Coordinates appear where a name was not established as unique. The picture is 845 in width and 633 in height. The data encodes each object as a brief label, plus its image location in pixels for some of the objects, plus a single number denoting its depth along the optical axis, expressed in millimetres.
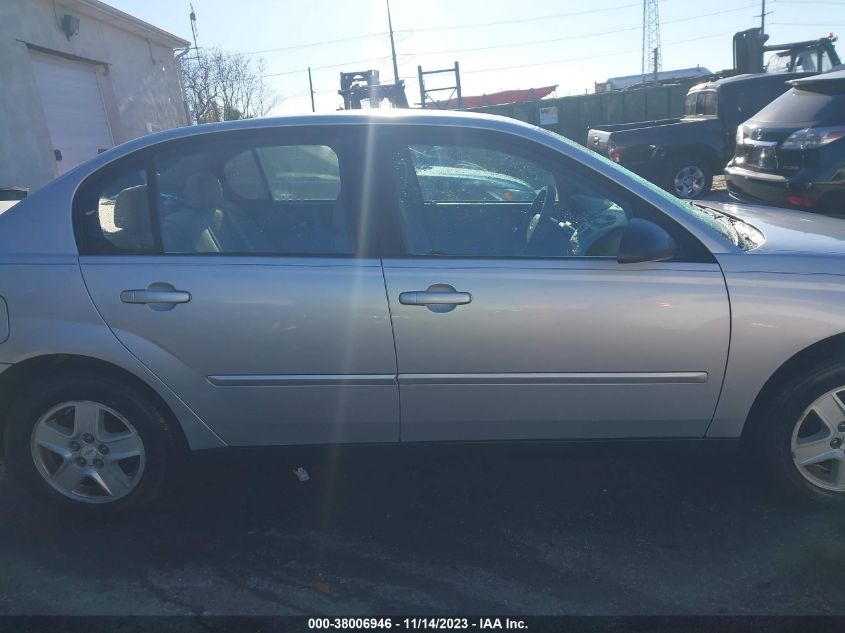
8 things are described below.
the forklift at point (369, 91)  20125
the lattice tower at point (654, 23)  56938
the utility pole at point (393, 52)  29781
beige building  11148
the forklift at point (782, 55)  11883
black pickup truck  9992
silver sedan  2529
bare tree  32375
